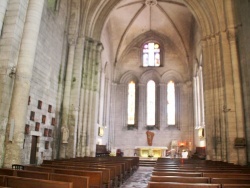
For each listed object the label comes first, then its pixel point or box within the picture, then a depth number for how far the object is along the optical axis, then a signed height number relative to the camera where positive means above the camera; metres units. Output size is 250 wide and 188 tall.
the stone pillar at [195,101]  23.95 +3.91
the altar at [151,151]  22.53 -1.03
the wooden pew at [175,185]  3.77 -0.69
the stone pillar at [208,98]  14.93 +2.73
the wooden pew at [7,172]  5.13 -0.73
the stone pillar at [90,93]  16.45 +3.21
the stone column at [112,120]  25.98 +2.11
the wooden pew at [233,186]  3.82 -0.69
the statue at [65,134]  14.32 +0.27
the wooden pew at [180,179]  4.65 -0.74
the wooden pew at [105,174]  6.49 -0.92
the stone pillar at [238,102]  12.64 +2.09
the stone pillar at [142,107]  26.56 +3.60
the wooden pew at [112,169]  7.03 -0.93
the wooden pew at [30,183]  3.71 -0.71
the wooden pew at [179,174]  5.39 -0.74
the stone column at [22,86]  8.05 +1.79
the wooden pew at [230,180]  4.42 -0.71
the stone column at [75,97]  14.84 +2.62
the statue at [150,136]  25.09 +0.41
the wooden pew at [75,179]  4.46 -0.75
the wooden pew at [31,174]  4.77 -0.72
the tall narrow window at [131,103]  27.20 +4.12
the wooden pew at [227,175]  5.34 -0.73
